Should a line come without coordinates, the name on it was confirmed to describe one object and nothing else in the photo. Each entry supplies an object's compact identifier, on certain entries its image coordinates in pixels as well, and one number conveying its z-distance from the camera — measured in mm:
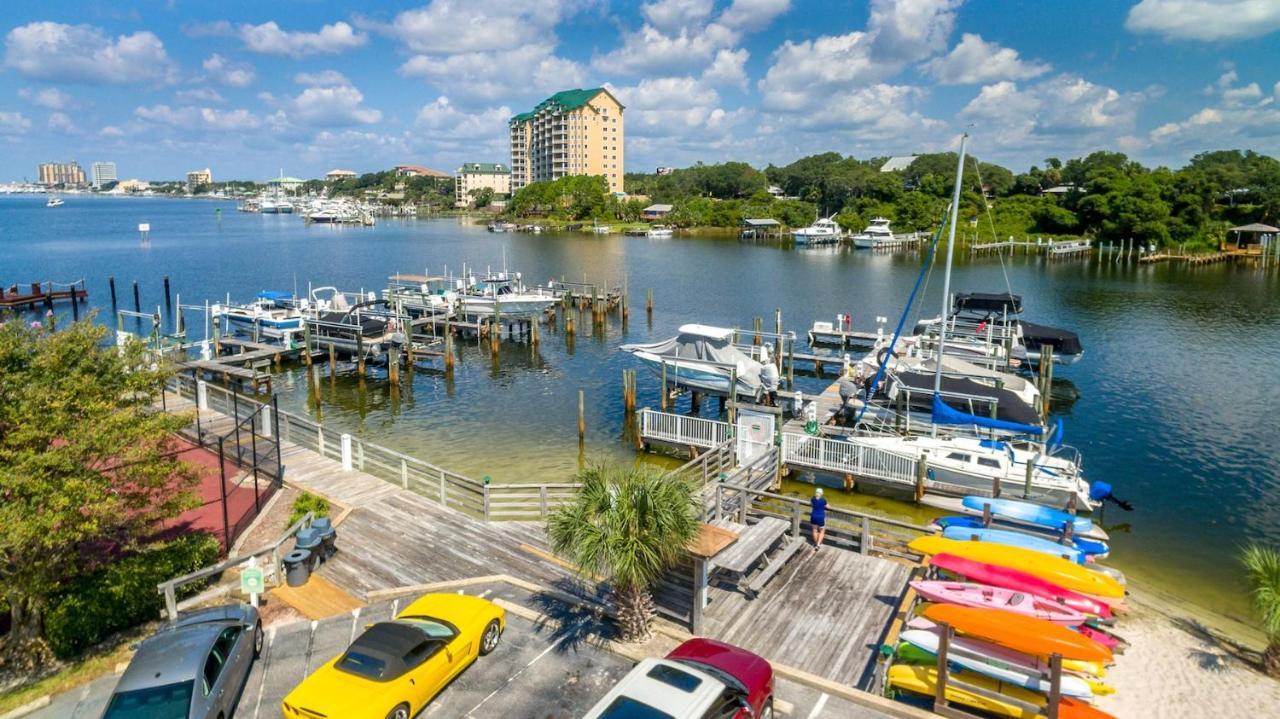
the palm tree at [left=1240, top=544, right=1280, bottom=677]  13375
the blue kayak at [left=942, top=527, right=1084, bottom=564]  16172
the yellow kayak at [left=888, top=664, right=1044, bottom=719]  10656
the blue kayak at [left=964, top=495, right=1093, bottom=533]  19562
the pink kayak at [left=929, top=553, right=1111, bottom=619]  12625
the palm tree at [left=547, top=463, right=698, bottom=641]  11414
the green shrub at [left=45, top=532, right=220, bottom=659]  12930
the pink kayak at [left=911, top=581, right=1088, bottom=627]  11844
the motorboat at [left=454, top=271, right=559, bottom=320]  53750
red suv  9000
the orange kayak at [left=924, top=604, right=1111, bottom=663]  9969
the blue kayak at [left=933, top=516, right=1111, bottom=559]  17780
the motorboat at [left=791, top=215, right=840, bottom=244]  130875
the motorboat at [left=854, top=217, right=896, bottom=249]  121625
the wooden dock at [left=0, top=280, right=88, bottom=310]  61281
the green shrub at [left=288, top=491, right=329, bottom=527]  17281
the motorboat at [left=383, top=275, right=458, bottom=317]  54031
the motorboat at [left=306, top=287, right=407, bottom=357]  44906
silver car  9680
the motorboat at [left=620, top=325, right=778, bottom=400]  33156
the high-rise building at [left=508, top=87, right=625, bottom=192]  199125
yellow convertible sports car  9922
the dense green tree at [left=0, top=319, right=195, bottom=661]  11766
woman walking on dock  17719
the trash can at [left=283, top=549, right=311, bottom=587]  15008
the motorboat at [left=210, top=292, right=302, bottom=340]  46906
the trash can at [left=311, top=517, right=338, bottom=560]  16031
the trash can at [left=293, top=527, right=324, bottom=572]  15500
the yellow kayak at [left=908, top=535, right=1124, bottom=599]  13000
